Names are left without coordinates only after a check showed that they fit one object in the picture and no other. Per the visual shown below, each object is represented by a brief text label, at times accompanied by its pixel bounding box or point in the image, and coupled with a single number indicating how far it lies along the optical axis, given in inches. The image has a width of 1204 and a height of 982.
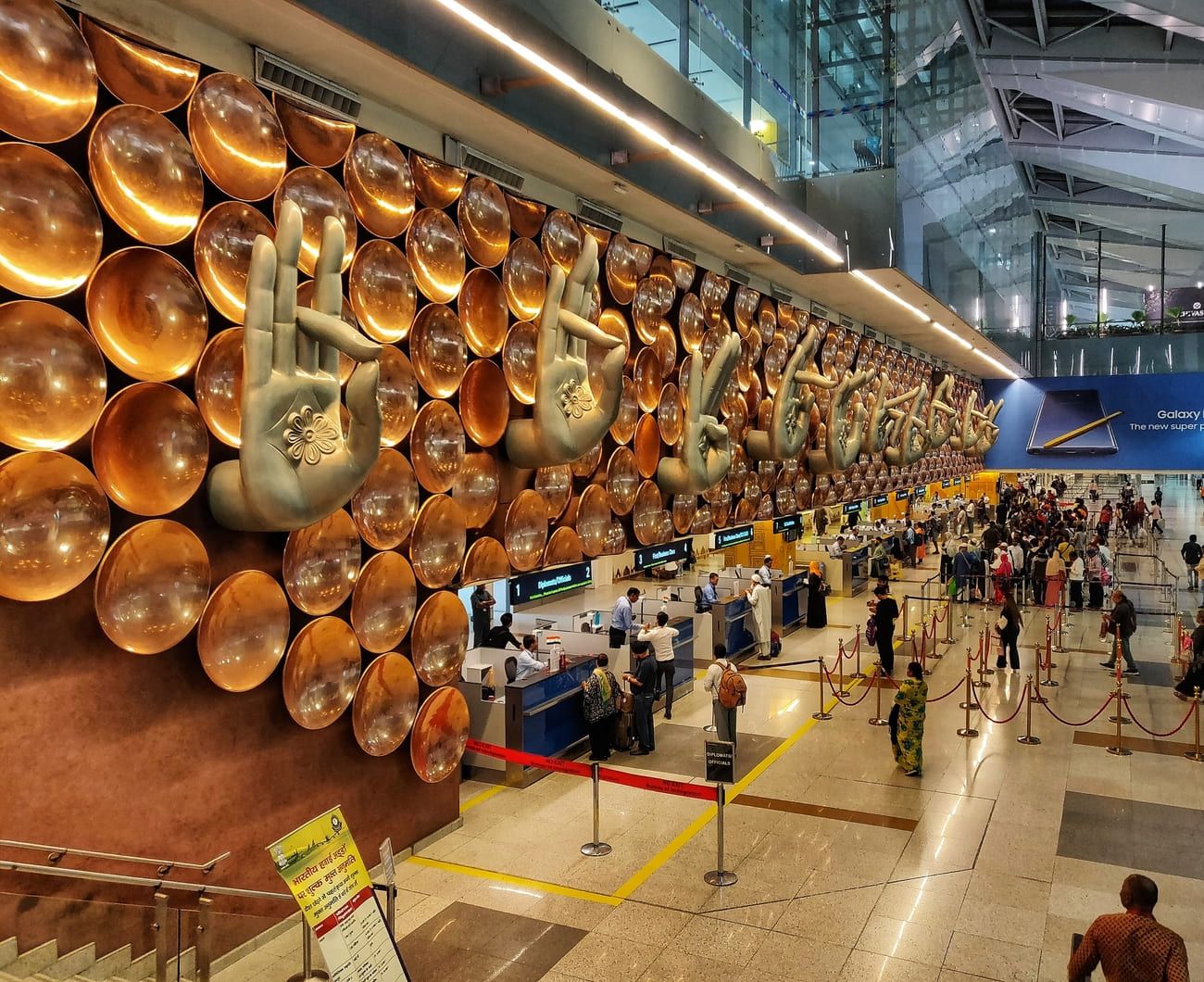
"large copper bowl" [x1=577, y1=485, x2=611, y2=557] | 315.9
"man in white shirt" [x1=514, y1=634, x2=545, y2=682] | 389.7
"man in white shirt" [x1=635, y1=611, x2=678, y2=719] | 444.1
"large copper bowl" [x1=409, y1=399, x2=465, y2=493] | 249.9
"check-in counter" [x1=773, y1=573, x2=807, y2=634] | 669.3
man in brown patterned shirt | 159.5
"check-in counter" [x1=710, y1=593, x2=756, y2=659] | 565.0
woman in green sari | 356.2
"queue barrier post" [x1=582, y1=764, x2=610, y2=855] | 281.4
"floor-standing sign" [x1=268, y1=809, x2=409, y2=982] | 160.6
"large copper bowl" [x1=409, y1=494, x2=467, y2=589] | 253.1
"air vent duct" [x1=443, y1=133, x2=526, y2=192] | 253.8
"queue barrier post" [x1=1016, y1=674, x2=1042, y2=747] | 402.0
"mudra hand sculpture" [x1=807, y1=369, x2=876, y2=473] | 434.9
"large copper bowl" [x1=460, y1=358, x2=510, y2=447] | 267.3
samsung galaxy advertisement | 918.4
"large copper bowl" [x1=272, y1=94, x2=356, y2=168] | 210.4
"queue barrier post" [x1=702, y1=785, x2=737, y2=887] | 262.2
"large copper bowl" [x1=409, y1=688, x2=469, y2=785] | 263.0
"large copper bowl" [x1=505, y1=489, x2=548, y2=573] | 281.6
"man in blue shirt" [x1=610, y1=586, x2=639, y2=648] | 521.3
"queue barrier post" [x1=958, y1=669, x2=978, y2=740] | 416.8
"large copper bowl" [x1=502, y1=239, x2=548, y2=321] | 280.5
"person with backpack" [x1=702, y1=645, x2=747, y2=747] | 370.6
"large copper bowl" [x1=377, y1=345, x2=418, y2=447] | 237.1
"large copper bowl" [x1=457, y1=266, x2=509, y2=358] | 266.8
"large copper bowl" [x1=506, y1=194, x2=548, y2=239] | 281.3
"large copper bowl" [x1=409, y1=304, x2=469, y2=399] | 249.9
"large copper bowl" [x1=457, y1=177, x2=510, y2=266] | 263.7
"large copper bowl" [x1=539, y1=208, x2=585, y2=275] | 295.1
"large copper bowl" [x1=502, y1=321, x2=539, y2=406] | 280.5
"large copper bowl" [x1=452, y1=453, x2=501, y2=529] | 265.4
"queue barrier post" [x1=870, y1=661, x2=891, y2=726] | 431.8
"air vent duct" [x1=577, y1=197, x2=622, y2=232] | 309.4
